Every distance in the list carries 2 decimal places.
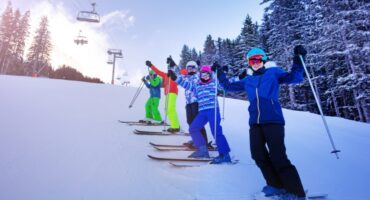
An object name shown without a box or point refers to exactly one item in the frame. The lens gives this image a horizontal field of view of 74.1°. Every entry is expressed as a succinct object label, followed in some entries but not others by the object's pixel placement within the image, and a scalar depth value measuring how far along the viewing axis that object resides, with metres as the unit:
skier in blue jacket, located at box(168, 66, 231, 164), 4.43
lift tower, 39.62
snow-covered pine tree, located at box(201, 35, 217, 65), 48.47
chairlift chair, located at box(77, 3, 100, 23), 23.62
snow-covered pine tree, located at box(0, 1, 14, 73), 49.59
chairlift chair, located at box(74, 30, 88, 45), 36.62
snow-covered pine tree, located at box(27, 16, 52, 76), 56.03
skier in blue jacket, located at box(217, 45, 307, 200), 2.86
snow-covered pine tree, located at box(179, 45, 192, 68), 56.19
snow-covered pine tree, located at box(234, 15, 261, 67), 35.00
